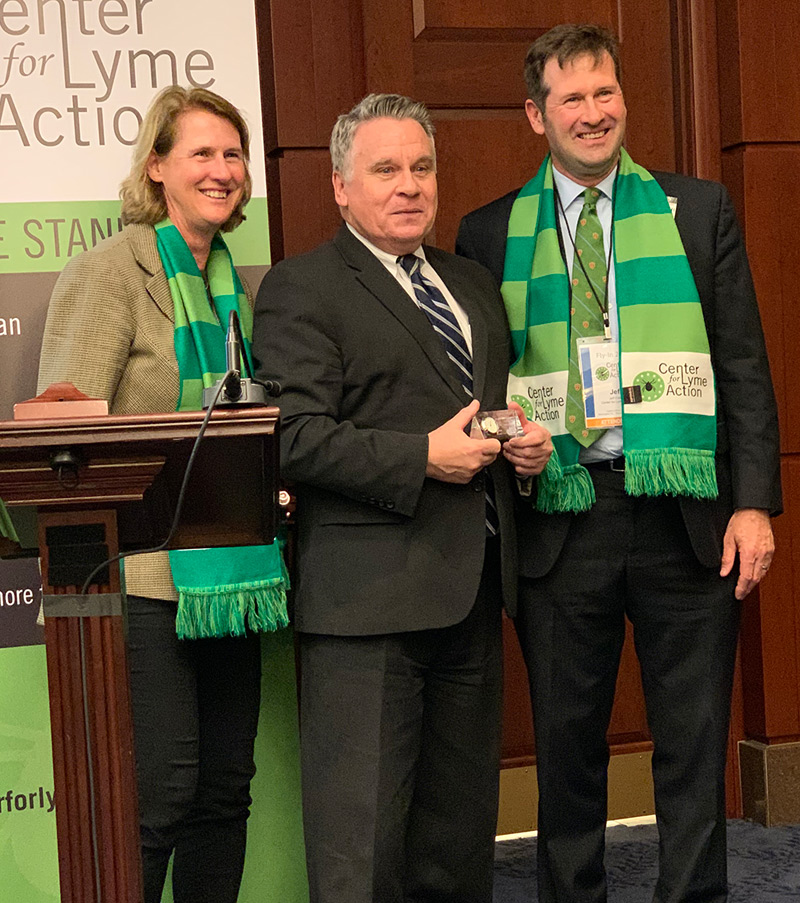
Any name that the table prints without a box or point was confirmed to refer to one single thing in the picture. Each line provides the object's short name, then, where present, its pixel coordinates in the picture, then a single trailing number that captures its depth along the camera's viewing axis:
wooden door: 3.20
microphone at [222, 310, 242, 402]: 1.53
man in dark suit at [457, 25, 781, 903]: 2.51
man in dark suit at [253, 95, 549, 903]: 2.28
